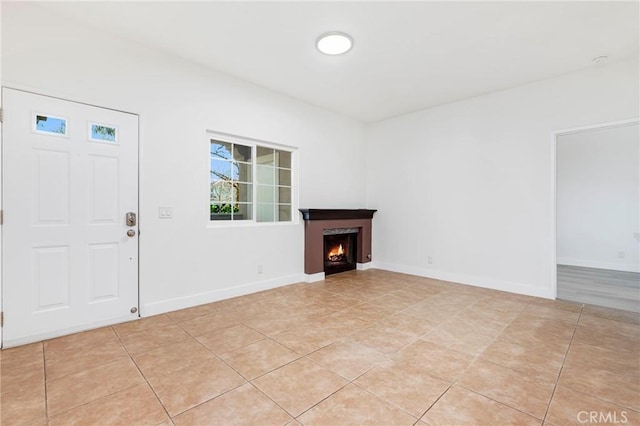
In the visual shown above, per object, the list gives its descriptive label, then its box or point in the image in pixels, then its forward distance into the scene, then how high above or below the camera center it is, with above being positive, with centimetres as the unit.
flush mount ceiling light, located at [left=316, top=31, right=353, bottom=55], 288 +180
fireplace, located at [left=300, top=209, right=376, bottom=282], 462 -49
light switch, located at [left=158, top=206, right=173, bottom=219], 318 +1
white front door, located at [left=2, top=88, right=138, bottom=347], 241 -4
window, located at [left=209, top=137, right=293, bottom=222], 378 +46
